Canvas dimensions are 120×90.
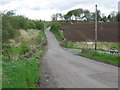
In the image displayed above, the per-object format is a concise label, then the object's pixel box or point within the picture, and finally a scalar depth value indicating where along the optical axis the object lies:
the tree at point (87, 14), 137.27
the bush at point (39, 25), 66.50
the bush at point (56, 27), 61.45
